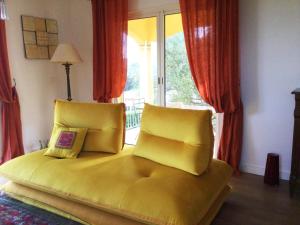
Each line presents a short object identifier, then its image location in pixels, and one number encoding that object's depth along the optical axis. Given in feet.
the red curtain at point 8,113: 11.03
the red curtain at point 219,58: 9.50
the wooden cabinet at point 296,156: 7.91
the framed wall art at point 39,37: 12.16
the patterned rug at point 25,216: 5.98
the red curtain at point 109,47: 12.04
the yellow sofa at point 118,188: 5.51
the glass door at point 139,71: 12.12
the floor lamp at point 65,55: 11.46
